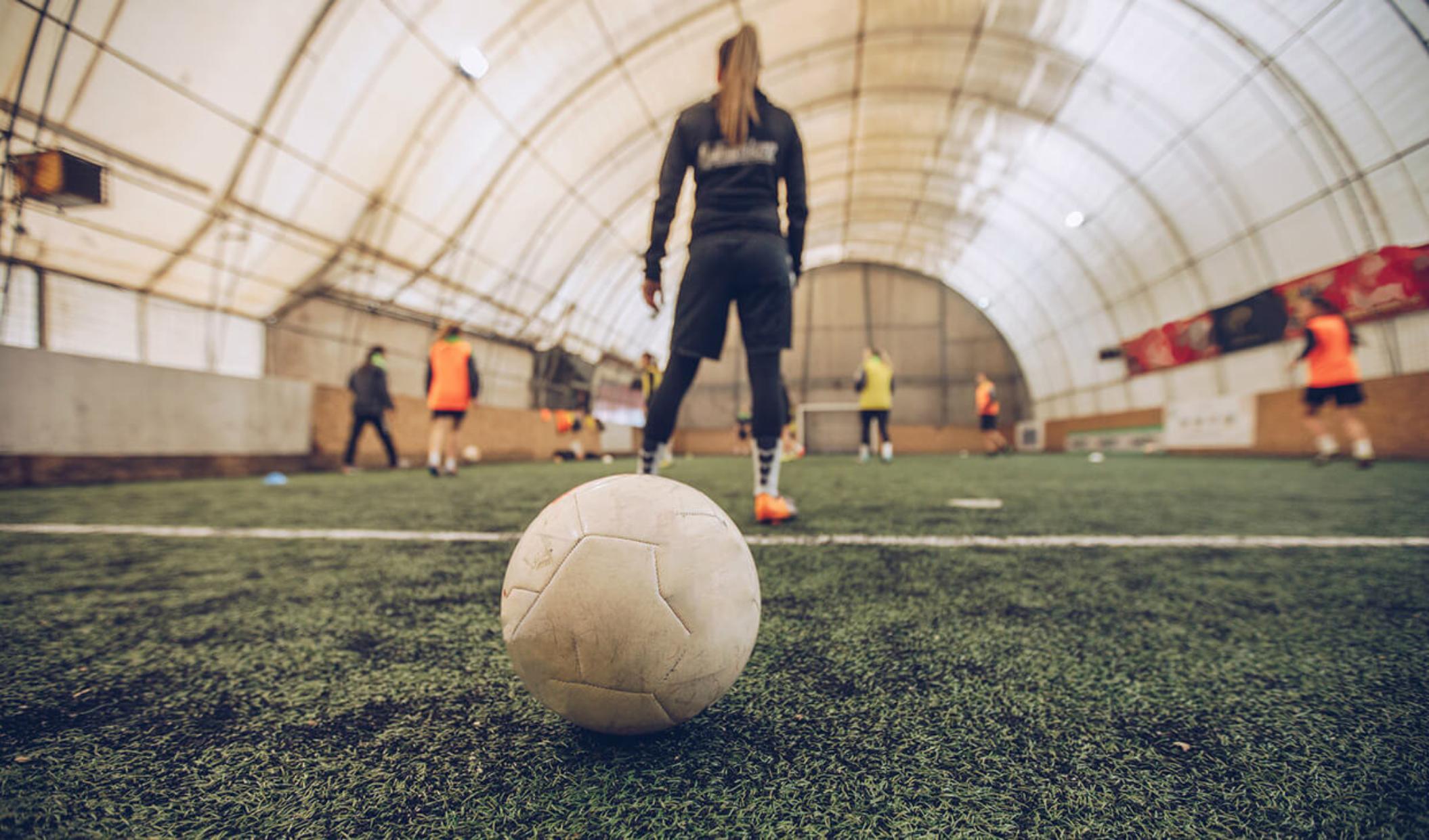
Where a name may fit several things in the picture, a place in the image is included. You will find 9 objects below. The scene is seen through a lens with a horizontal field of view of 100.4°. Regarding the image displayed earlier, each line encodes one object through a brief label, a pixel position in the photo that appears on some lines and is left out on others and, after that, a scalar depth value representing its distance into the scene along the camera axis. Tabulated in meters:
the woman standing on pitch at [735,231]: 2.58
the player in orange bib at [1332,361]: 6.53
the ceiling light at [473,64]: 8.92
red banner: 8.92
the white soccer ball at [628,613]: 0.81
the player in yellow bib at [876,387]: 8.78
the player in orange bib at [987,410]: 13.27
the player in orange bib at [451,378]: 6.92
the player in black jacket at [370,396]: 7.91
